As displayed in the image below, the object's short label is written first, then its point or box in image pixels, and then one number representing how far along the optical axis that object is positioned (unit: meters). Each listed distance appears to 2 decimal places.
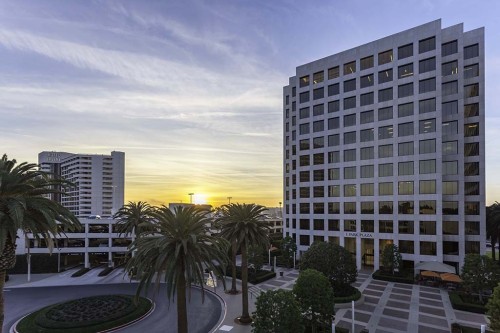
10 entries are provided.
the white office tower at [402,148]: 60.12
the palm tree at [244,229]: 34.41
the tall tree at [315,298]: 28.03
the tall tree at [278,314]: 23.75
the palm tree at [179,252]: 21.38
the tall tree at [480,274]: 38.28
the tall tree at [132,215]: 49.62
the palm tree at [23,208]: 17.86
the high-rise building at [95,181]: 176.38
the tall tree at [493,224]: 61.28
